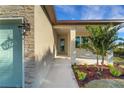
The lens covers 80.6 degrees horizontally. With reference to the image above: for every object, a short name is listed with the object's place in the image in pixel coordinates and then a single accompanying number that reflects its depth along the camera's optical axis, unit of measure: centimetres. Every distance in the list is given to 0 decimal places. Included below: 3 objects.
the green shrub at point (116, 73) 362
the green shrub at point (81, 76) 327
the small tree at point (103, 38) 393
